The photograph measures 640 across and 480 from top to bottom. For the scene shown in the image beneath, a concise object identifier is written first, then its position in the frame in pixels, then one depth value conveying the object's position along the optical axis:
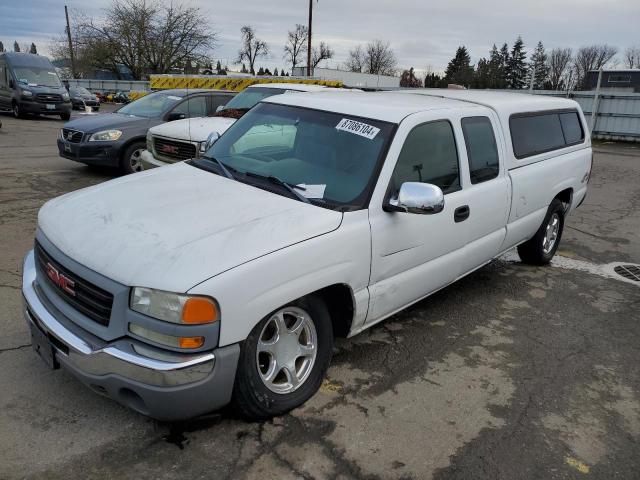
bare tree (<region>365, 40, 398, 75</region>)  84.25
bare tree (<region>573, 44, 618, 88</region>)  74.25
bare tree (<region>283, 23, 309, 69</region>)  72.50
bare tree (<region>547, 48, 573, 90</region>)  76.69
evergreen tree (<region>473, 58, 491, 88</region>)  67.91
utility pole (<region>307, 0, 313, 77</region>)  34.81
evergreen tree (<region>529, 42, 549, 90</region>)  71.75
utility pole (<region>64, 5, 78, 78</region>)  53.25
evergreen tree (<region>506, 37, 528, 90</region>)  77.12
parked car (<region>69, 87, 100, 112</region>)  27.66
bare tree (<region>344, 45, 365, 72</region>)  84.94
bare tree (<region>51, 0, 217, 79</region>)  45.84
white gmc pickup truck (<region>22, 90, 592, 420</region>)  2.45
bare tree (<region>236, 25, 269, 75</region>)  73.56
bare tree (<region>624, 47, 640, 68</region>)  73.00
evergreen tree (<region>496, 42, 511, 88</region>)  71.77
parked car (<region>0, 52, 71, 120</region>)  19.78
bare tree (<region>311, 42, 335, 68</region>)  76.44
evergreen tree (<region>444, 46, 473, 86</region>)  75.90
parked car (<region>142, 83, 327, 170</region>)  7.61
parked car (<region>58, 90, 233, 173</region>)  8.77
